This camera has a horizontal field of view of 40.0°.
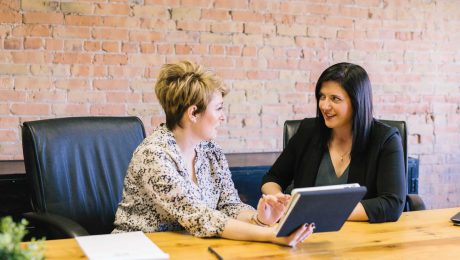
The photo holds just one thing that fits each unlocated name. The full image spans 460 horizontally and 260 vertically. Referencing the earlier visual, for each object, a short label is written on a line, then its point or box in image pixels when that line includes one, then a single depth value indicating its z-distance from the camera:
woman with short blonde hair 1.94
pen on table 1.73
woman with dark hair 2.40
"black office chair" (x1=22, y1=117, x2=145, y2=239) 2.36
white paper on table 1.64
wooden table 1.78
